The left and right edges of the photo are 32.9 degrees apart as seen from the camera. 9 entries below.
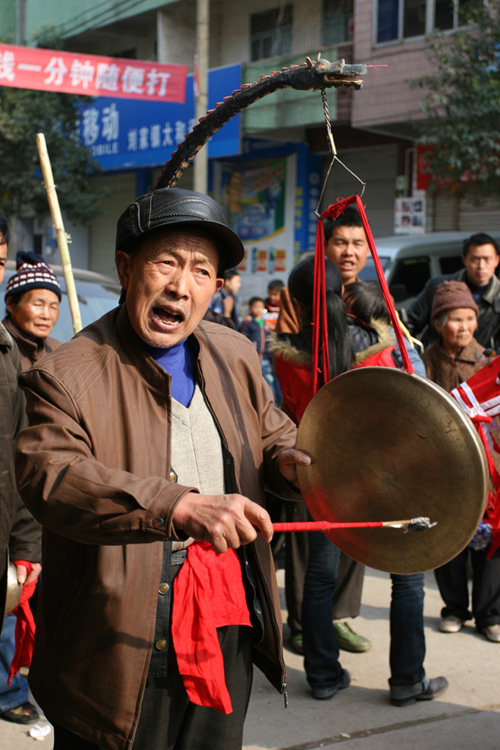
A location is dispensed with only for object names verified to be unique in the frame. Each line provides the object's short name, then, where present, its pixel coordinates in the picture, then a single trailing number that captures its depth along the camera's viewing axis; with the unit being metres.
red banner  10.43
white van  9.57
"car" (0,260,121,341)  4.82
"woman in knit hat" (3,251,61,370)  3.76
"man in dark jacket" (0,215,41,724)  2.71
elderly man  1.65
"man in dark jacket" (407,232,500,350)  5.36
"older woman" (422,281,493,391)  4.25
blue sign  17.06
